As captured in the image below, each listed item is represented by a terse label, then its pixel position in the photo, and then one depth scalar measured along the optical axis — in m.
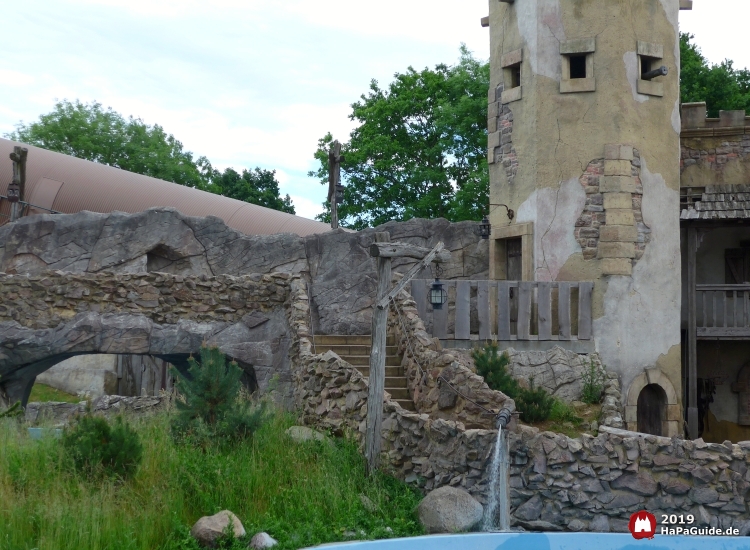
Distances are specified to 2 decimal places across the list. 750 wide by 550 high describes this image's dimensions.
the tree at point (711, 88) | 28.47
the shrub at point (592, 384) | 15.78
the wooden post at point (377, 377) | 11.78
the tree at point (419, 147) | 29.00
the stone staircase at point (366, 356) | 13.90
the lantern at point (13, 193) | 23.70
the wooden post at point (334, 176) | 23.39
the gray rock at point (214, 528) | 9.51
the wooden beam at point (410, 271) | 11.78
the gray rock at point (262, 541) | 9.57
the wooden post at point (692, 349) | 18.78
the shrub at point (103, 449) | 10.40
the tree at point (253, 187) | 41.72
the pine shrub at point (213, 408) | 11.70
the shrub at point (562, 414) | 14.65
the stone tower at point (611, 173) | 16.83
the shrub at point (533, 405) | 14.09
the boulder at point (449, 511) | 10.55
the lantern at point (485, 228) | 19.09
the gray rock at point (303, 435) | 12.09
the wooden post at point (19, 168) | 24.22
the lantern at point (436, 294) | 13.74
